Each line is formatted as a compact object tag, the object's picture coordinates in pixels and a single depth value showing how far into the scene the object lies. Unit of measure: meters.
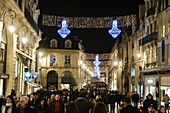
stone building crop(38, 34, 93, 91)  71.38
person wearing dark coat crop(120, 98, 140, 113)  10.59
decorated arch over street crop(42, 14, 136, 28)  36.31
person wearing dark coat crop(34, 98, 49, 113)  12.78
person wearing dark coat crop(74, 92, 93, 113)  12.42
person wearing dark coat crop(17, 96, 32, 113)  10.81
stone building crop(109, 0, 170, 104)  36.28
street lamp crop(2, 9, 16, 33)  22.79
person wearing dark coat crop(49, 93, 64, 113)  12.27
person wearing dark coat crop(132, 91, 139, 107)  29.77
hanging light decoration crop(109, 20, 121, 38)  32.19
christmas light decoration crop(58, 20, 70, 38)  35.19
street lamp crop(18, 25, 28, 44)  31.98
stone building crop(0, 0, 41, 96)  25.53
